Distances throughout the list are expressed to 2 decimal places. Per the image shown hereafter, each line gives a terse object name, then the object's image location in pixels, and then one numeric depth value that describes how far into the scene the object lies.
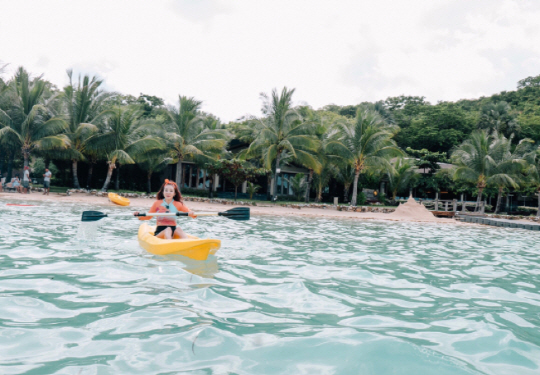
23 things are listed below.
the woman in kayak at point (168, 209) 6.57
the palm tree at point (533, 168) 23.55
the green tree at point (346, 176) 26.44
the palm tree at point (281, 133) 22.02
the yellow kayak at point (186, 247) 5.25
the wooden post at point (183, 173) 27.37
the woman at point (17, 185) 20.17
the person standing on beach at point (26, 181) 19.72
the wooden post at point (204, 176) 27.94
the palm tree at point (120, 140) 22.30
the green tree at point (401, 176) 28.16
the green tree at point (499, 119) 37.00
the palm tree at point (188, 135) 22.89
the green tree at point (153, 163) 24.30
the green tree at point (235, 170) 20.94
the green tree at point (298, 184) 26.36
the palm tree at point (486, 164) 23.28
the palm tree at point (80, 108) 22.23
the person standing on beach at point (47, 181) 19.83
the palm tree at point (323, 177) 25.30
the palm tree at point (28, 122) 21.20
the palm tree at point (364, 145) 21.81
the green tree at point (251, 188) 24.05
